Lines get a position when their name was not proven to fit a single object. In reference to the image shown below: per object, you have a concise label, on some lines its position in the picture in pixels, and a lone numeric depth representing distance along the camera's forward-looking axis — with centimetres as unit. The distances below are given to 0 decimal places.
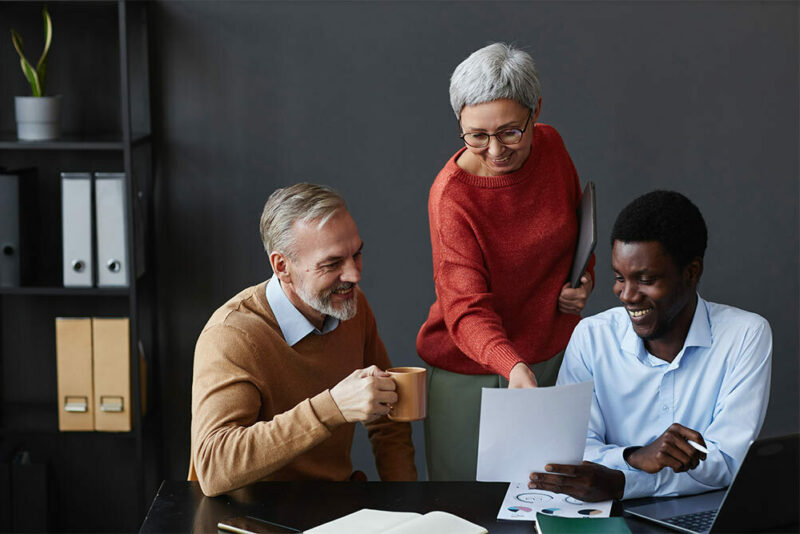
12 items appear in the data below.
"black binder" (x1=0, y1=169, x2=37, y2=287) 446
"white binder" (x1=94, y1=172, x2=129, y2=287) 446
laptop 297
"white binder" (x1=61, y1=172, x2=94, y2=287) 446
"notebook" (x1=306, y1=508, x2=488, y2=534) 326
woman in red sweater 373
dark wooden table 333
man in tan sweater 342
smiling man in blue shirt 353
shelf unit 455
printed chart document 335
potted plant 447
